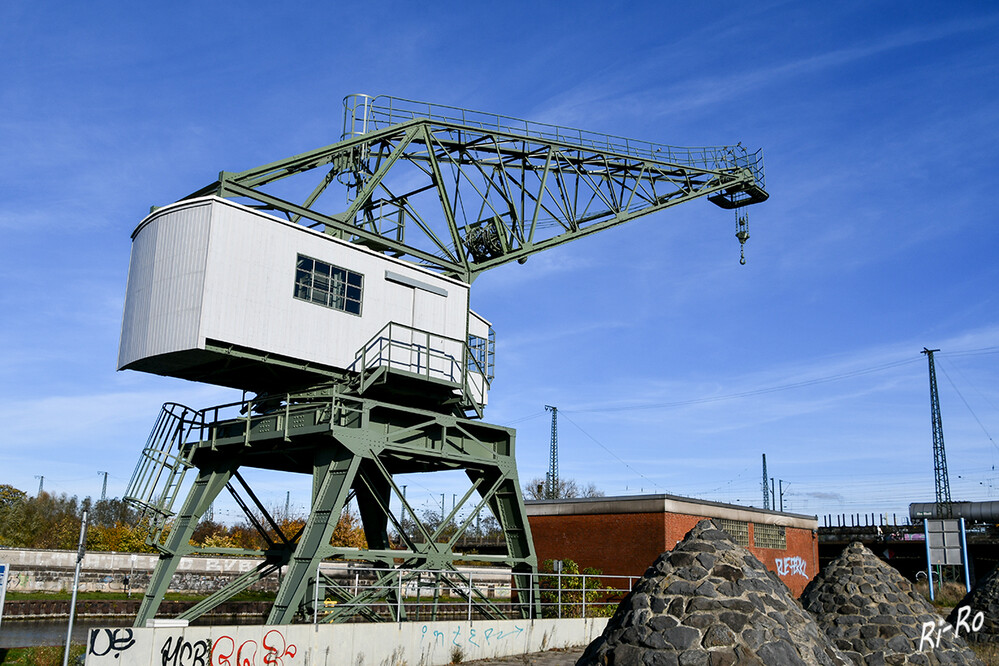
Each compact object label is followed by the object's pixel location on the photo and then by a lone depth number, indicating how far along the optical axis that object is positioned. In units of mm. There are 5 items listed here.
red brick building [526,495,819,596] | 32094
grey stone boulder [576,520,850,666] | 7445
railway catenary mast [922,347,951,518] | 80750
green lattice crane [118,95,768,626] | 18688
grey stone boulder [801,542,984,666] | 12836
